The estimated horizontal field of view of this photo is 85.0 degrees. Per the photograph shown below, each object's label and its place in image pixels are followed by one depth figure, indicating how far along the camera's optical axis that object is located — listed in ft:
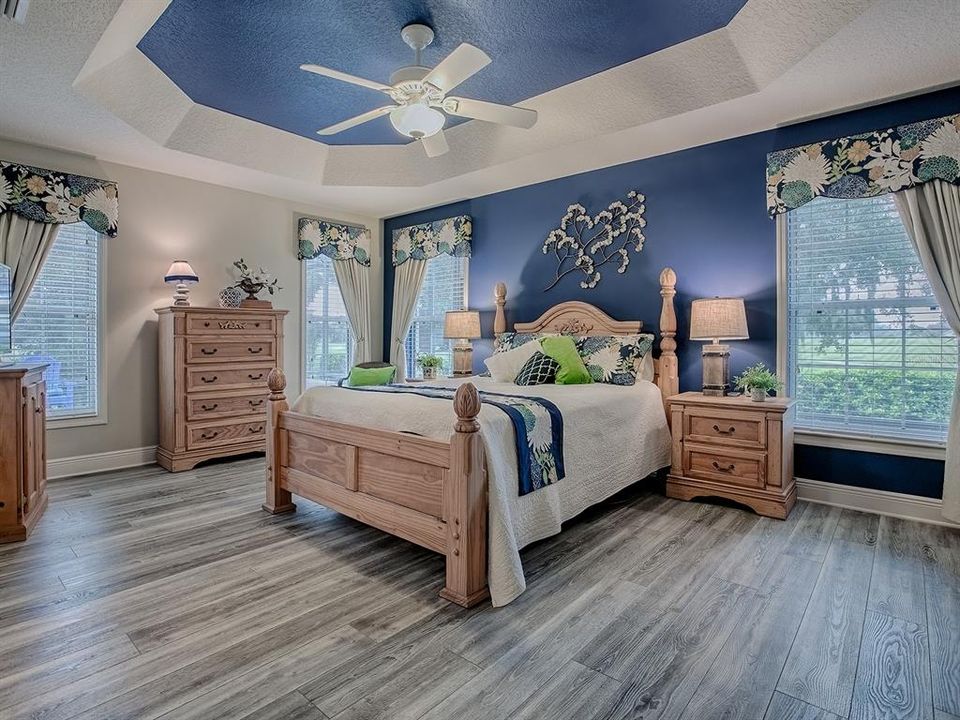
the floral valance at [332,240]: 18.19
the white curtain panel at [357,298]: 19.54
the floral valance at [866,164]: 9.86
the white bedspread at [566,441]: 7.29
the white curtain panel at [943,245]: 9.63
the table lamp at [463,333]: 16.85
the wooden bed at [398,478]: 7.06
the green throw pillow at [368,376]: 16.24
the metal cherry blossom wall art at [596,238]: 14.23
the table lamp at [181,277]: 14.57
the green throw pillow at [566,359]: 12.60
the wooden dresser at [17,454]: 9.11
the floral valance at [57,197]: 12.49
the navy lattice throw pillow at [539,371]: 12.71
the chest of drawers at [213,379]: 14.08
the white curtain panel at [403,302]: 19.63
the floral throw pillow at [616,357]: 12.71
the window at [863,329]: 10.45
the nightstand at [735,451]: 10.52
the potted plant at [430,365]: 17.13
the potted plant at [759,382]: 11.07
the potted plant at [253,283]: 16.07
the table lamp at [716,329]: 11.51
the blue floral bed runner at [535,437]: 8.03
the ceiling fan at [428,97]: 7.98
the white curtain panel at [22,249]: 12.44
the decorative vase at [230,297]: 15.81
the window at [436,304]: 18.84
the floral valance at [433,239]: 17.94
